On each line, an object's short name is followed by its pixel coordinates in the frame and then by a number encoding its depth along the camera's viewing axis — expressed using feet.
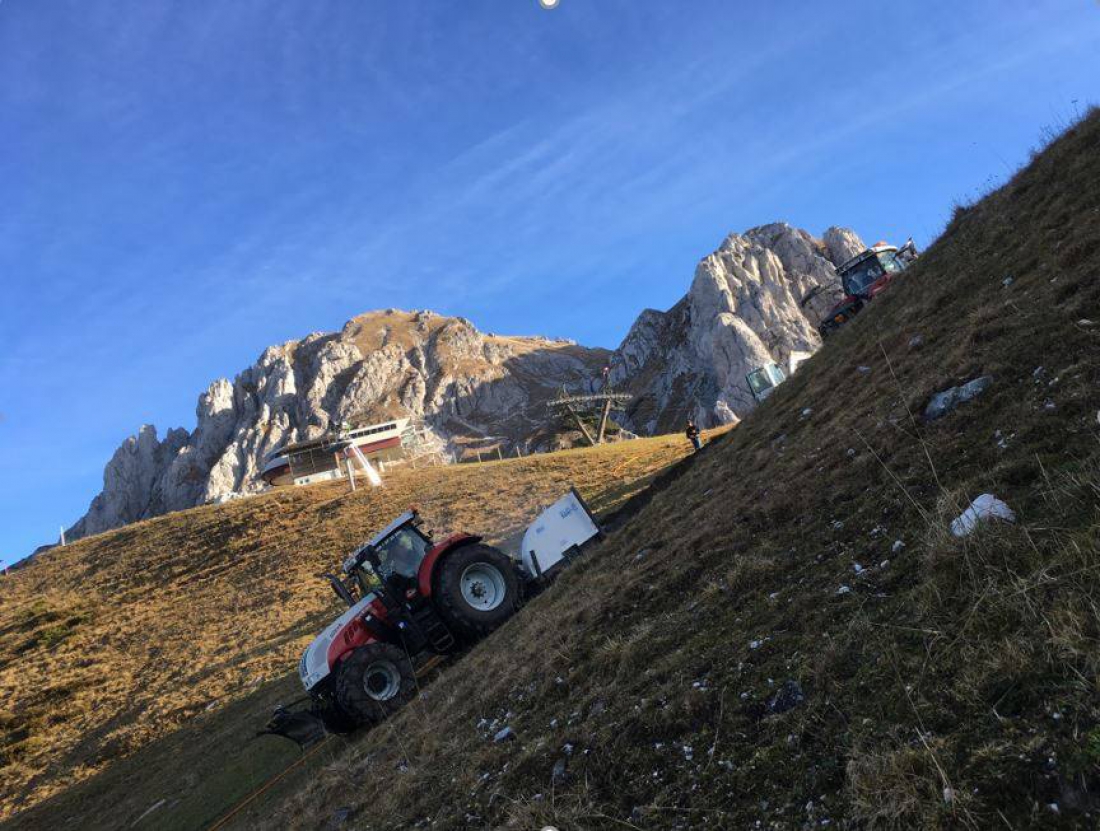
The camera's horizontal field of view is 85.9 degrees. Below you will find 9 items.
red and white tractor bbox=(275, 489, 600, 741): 36.50
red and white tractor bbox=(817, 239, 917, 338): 77.20
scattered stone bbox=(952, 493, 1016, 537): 13.20
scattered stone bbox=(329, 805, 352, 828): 22.46
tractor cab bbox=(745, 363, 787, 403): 107.76
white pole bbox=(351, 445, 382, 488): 149.97
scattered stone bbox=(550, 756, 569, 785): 14.26
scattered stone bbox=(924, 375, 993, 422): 21.57
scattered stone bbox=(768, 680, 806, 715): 11.77
